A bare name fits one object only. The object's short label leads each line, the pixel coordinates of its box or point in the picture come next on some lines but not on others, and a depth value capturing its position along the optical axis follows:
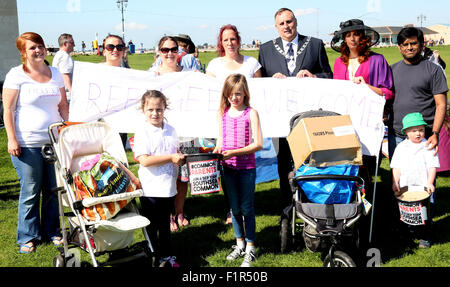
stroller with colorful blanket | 4.05
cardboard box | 4.28
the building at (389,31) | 116.44
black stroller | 4.04
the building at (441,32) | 112.46
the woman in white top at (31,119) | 4.71
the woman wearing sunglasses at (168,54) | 5.44
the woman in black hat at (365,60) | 5.16
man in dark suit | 5.53
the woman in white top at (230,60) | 5.41
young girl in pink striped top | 4.46
